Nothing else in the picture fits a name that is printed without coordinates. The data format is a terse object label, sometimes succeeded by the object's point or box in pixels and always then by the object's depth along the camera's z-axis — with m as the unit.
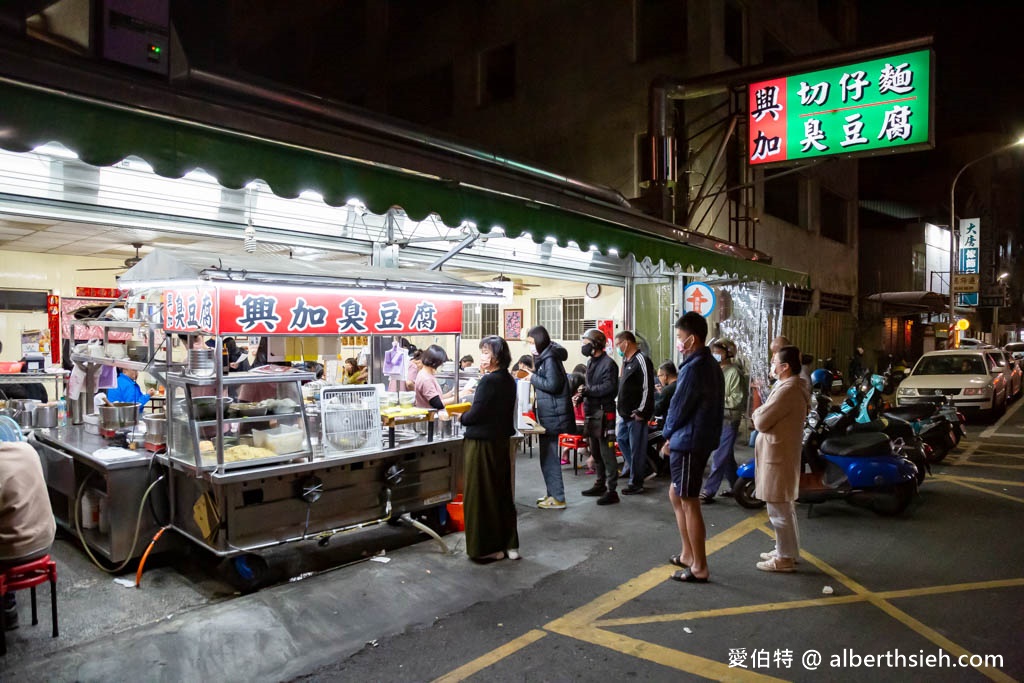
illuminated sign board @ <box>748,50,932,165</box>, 9.40
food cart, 5.22
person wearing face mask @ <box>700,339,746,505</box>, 7.97
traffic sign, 11.15
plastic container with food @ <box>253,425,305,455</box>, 5.62
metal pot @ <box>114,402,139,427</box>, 6.56
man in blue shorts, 5.22
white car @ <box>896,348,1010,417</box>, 14.59
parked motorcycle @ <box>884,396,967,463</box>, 9.77
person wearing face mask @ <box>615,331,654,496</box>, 7.94
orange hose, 5.36
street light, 21.06
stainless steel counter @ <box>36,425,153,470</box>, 5.55
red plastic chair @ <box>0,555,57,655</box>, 4.17
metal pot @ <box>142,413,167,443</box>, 6.02
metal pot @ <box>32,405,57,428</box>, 7.07
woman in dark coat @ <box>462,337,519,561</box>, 5.76
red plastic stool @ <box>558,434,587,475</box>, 9.56
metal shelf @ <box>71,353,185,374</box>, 5.76
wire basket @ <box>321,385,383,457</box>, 5.95
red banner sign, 5.24
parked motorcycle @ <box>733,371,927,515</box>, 7.12
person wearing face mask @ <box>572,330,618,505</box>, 7.99
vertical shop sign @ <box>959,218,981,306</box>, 29.08
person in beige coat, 5.49
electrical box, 4.61
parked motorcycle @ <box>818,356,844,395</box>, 14.14
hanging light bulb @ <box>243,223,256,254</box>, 7.30
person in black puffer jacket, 7.54
